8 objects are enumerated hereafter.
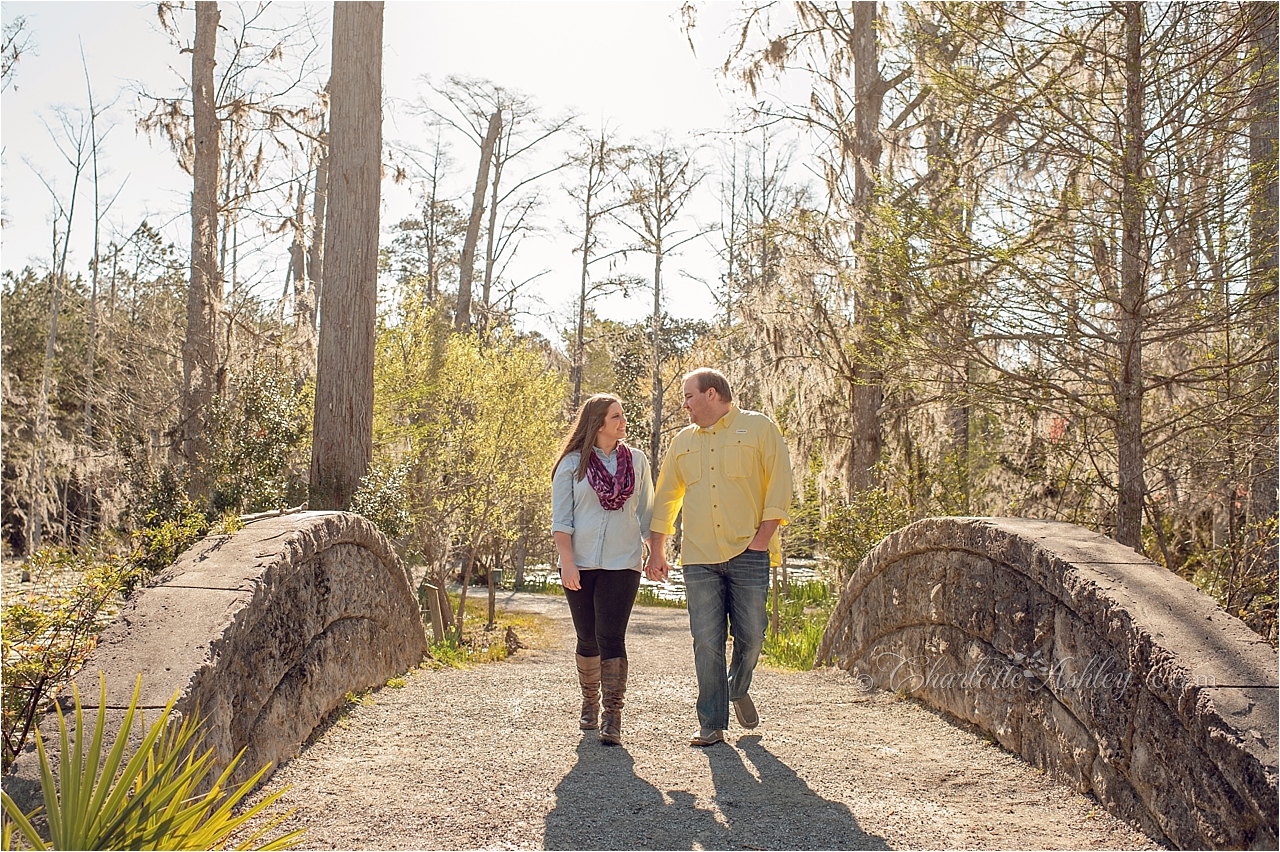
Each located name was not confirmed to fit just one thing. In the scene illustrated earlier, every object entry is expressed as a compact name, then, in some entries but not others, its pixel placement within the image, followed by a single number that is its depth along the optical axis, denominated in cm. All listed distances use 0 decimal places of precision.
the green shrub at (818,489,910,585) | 836
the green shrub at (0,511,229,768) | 336
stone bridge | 277
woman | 438
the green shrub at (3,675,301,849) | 229
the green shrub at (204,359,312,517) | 659
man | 440
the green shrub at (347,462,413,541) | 746
